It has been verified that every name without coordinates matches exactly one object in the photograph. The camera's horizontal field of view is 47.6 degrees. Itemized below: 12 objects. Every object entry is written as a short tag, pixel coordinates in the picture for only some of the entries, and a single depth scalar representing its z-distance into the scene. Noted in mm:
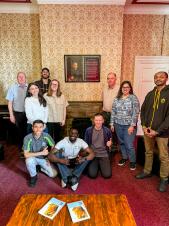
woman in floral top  2941
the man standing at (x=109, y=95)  3416
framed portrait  4090
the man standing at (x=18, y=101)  3447
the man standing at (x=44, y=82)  3490
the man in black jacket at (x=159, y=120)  2408
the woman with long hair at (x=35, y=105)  3129
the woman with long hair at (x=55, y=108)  3249
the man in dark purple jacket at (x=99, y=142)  2977
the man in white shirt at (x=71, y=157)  2648
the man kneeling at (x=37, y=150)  2721
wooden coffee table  1562
